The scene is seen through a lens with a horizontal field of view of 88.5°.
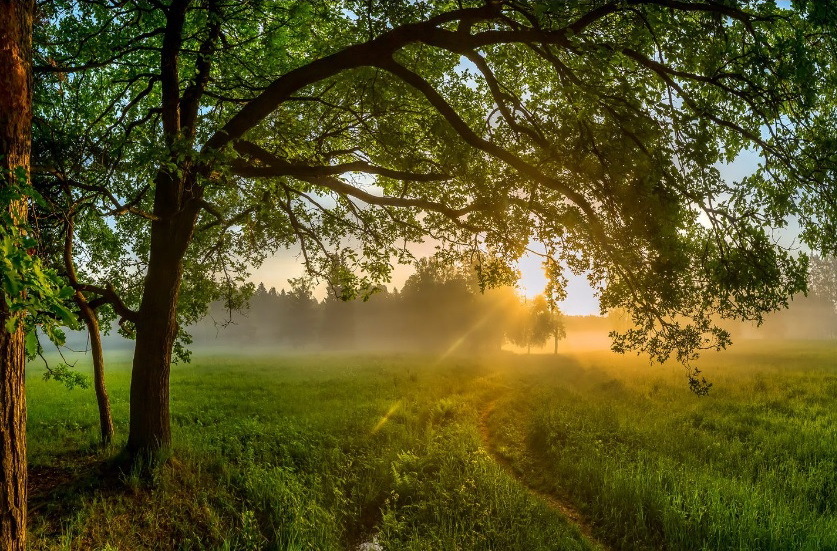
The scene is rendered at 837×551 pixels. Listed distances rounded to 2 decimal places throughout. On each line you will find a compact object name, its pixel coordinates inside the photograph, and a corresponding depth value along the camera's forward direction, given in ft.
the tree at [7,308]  14.32
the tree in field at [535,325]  245.65
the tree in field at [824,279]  364.38
